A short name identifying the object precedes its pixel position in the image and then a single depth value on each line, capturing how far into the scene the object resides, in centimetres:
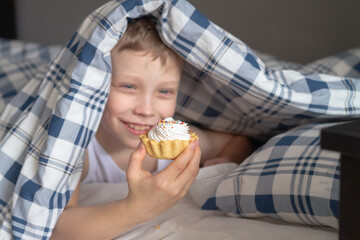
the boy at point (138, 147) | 97
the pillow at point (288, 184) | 97
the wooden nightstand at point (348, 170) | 55
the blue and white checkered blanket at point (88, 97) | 106
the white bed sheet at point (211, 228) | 98
